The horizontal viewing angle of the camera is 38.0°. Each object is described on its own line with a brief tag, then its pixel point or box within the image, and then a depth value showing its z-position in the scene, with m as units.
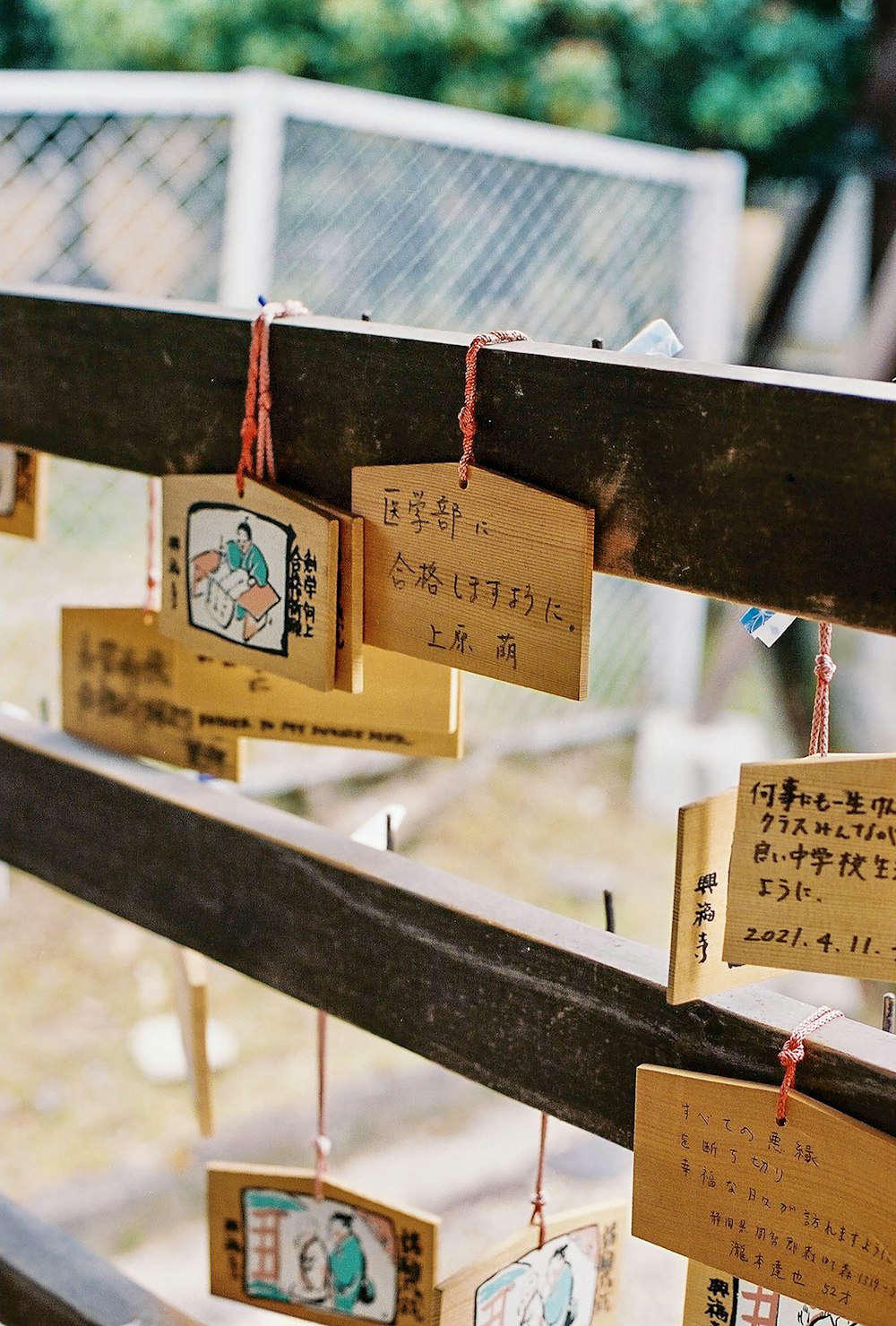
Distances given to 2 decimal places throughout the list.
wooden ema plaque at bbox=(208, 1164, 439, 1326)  0.94
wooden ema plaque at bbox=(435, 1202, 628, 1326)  0.85
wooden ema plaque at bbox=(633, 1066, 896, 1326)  0.64
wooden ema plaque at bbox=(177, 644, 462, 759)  0.90
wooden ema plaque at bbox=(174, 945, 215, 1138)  1.11
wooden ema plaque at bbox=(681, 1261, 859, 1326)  0.76
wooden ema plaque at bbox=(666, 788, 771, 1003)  0.65
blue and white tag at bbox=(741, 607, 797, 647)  0.71
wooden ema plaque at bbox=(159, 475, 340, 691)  0.79
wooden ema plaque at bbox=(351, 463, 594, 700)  0.68
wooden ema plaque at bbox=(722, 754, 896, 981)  0.60
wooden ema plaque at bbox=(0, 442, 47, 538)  1.06
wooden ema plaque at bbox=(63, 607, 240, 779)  1.03
